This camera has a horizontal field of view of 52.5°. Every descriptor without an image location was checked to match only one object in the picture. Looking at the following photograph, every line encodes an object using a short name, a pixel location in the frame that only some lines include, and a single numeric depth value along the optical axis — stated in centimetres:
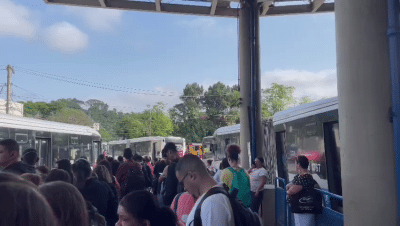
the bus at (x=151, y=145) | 3391
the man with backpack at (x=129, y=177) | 854
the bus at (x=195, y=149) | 3403
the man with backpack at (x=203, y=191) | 284
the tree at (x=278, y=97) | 7177
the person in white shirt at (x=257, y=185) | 876
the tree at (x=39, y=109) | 9325
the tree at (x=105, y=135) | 10956
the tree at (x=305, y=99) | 8331
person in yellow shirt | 635
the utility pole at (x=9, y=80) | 3864
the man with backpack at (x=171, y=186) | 610
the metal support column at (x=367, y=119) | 405
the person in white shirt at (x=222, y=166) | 850
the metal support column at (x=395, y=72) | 396
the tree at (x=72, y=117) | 8550
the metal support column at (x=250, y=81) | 1378
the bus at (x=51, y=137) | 1441
